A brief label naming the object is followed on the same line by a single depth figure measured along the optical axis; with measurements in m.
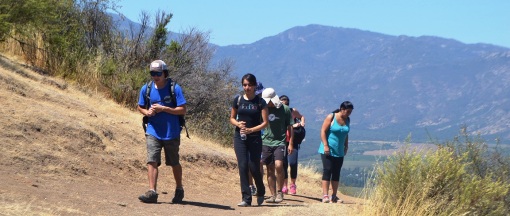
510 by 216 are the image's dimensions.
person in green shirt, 12.79
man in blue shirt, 10.72
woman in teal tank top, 13.38
